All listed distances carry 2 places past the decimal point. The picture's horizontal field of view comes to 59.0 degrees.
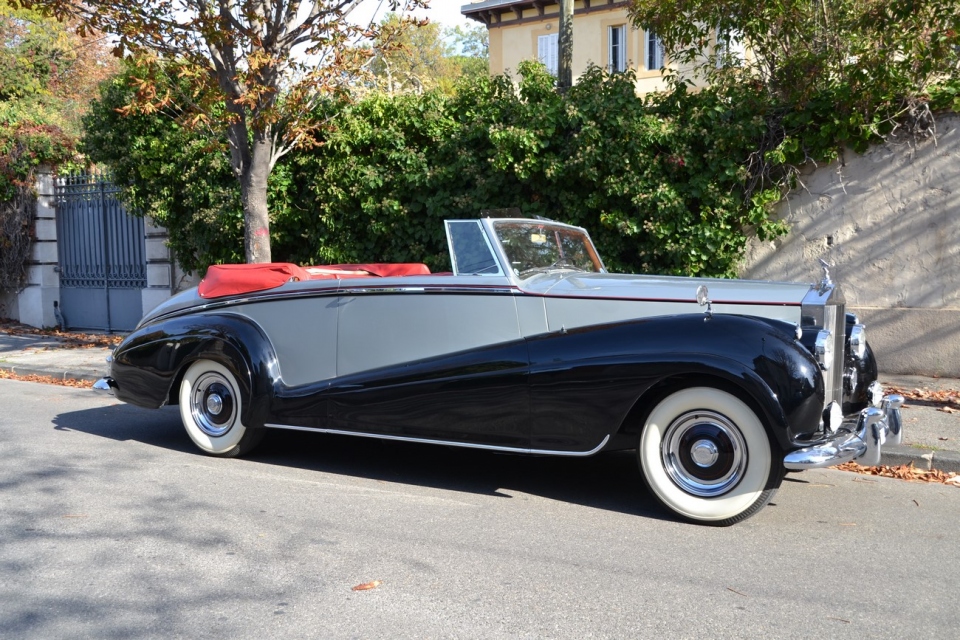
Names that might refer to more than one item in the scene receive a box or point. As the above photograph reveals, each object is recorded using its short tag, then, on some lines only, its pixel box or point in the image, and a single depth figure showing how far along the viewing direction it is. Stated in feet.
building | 86.02
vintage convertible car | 14.33
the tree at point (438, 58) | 88.40
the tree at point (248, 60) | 29.66
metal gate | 45.44
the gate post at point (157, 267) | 43.32
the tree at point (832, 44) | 26.58
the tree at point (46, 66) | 85.66
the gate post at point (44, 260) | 48.60
